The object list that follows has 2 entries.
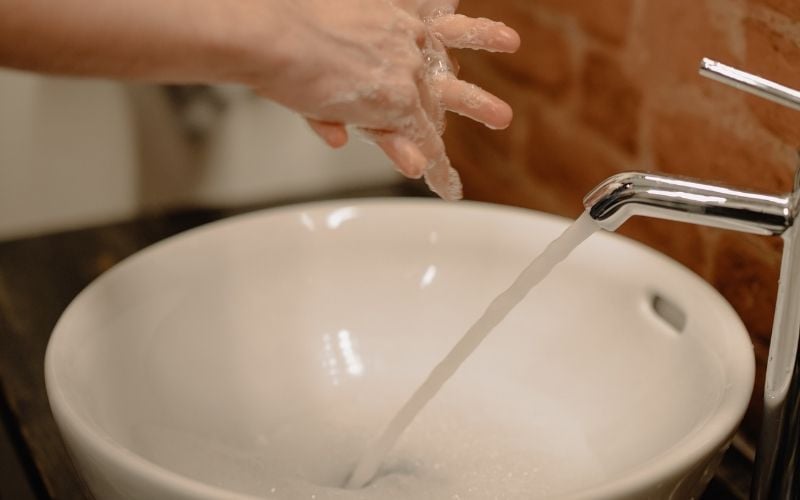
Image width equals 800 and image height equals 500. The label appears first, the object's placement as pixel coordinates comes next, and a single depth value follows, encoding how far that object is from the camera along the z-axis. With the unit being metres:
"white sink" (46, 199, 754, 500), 1.12
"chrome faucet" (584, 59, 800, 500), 1.00
